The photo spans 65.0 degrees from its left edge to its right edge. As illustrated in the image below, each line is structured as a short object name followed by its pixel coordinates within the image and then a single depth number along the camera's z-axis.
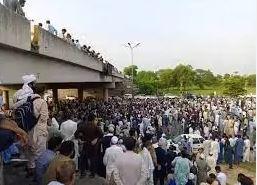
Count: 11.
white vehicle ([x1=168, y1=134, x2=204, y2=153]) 6.73
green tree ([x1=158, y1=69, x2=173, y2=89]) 45.01
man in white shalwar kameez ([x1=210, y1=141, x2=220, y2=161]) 6.32
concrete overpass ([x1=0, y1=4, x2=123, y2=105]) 4.03
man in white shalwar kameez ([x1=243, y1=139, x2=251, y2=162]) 7.01
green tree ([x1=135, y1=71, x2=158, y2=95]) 37.93
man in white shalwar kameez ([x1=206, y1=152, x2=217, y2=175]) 5.17
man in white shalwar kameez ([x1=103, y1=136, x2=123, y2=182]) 3.22
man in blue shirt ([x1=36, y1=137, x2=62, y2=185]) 2.37
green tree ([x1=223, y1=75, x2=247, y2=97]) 28.98
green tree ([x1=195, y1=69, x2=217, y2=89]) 45.66
